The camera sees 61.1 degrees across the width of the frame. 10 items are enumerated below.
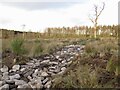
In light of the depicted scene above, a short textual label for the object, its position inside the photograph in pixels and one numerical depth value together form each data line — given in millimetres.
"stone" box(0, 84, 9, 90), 2145
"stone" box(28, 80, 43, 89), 2130
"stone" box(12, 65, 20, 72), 2726
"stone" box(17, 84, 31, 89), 2135
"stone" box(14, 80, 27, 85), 2247
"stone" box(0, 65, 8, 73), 2700
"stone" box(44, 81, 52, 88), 2119
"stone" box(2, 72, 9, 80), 2438
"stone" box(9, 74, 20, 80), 2438
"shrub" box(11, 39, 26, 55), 3240
